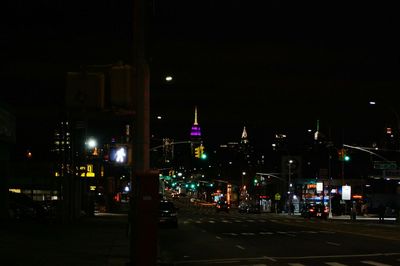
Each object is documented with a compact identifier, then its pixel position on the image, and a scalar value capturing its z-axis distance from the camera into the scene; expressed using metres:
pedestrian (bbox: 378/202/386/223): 64.44
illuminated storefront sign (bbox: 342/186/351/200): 82.38
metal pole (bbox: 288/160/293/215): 93.78
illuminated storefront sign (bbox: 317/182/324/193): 94.79
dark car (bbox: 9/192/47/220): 48.69
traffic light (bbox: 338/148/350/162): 57.81
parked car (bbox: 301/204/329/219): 76.23
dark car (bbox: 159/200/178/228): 46.44
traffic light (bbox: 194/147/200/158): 58.16
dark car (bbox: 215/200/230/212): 104.19
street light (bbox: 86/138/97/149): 64.75
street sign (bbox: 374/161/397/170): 56.06
